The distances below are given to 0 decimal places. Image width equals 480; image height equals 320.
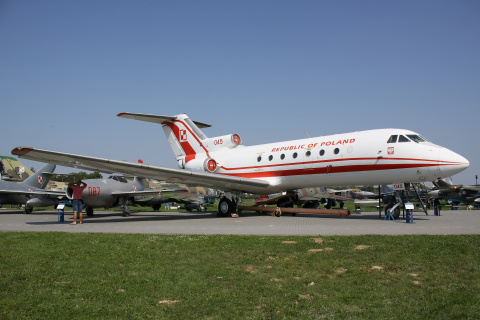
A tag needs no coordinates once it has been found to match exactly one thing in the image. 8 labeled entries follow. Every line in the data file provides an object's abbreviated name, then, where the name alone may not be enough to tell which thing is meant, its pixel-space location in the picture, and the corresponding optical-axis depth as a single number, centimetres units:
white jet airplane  1495
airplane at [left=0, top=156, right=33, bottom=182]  5304
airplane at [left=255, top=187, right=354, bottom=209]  2177
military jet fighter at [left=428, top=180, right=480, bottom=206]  3578
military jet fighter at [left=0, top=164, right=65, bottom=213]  2602
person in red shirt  1555
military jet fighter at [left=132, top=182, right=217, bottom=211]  3031
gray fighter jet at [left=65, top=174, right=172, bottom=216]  2073
